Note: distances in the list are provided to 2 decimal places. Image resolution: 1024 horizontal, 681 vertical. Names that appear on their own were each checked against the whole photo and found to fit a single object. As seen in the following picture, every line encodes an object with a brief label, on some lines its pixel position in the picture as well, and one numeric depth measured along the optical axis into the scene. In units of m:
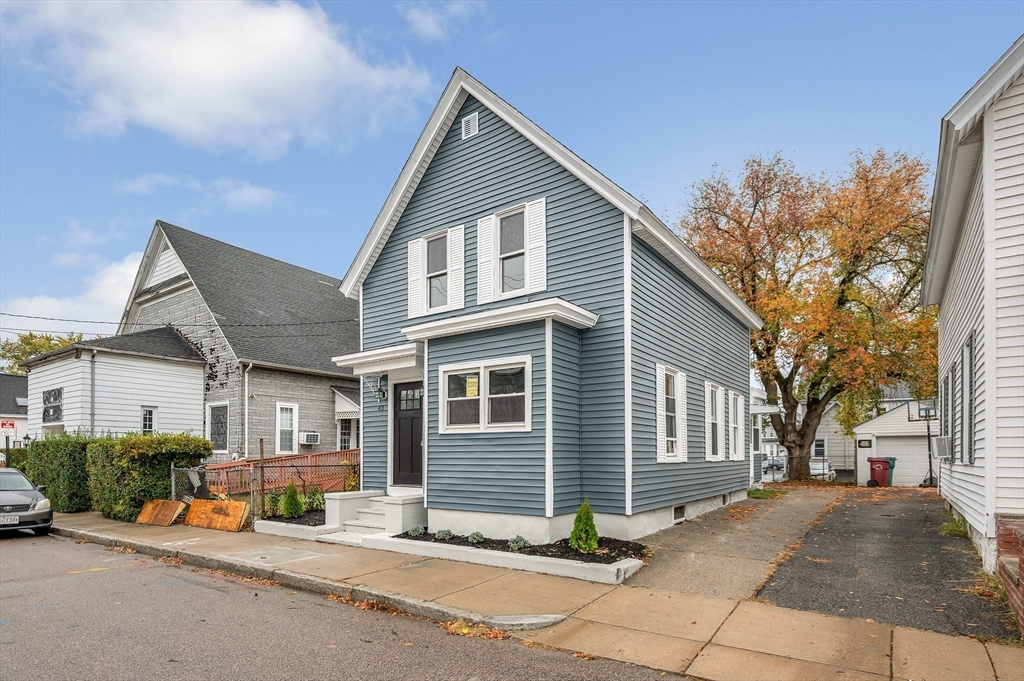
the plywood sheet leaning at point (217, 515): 13.16
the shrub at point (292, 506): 13.38
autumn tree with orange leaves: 24.41
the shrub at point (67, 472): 16.81
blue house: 10.31
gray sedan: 13.48
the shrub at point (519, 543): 9.69
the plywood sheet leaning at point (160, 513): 14.30
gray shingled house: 20.22
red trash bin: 29.19
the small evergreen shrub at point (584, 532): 9.27
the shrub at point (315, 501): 14.16
